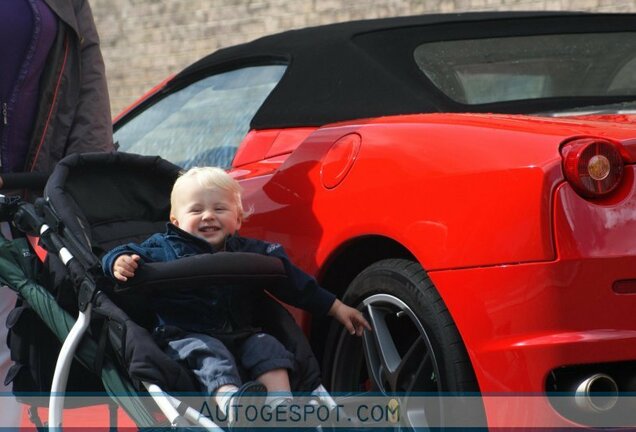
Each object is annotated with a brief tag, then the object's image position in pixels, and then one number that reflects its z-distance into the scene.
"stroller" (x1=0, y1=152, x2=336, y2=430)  7.09
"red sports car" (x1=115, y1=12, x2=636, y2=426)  6.38
